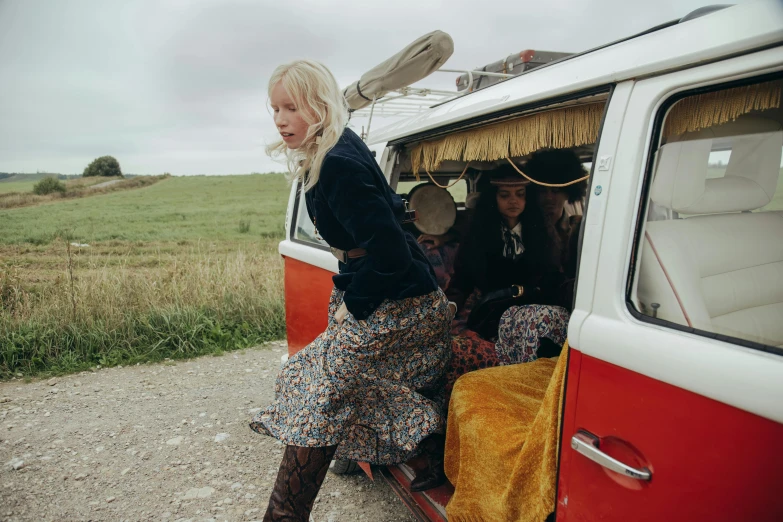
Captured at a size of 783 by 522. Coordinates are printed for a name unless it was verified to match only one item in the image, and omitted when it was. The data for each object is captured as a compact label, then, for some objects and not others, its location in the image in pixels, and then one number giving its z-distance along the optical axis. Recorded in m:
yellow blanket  1.68
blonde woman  1.84
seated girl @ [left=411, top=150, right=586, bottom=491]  3.42
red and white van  1.11
